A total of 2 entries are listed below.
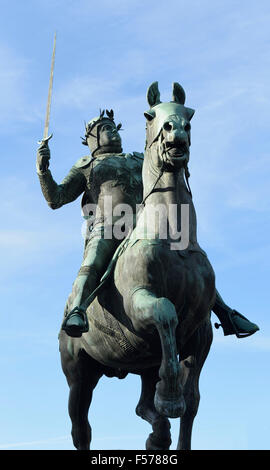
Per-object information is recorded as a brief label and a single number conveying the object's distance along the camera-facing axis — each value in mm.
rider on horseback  12906
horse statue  11289
